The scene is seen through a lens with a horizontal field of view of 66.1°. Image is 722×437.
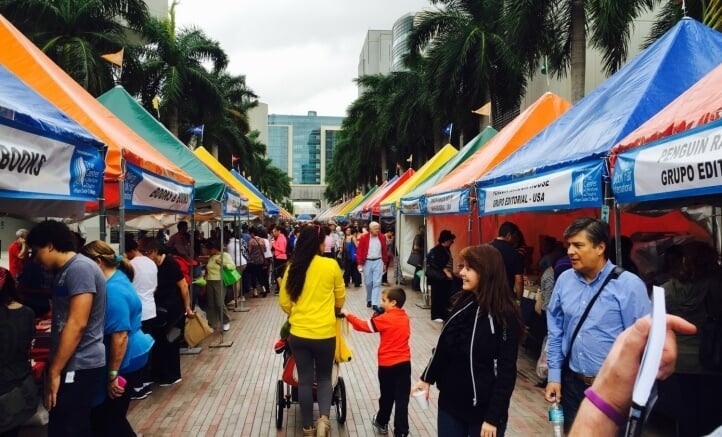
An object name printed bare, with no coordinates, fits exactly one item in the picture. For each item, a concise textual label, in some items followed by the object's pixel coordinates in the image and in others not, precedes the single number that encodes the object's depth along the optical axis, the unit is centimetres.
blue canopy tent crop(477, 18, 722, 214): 509
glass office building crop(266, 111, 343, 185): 18788
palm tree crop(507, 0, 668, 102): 1577
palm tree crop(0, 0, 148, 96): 2267
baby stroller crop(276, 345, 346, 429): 510
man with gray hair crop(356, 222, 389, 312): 1255
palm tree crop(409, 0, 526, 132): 2406
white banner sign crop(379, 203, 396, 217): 1750
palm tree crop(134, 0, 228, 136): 2808
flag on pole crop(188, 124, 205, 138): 2051
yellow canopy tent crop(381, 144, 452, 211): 1729
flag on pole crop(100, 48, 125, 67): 877
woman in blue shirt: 373
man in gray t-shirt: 334
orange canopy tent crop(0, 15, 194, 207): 534
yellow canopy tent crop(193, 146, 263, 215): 1559
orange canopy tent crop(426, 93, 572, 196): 954
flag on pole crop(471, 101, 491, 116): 1454
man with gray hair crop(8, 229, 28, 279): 877
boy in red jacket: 481
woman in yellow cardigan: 459
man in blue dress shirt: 311
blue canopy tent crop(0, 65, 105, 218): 318
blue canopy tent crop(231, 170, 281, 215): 2117
